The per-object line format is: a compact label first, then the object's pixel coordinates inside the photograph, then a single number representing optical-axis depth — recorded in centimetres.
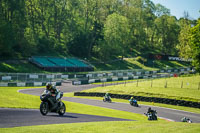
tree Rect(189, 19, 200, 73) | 5918
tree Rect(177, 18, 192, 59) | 8854
